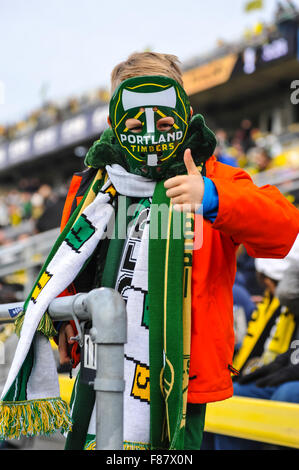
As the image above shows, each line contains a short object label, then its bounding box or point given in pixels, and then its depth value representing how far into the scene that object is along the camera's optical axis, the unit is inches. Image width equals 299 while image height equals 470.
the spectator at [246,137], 473.1
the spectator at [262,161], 333.4
